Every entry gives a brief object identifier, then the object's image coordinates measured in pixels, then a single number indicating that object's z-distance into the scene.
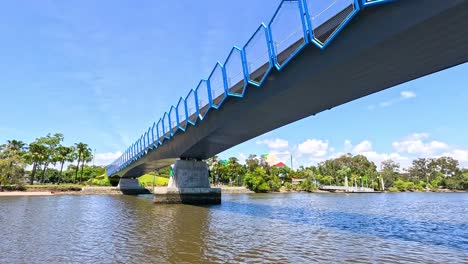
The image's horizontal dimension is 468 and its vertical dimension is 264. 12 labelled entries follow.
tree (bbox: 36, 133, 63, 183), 88.62
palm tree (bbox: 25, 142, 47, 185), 84.44
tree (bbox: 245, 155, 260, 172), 117.25
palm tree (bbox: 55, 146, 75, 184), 92.94
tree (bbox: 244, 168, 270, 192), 96.69
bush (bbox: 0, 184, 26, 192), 64.95
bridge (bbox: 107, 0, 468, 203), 10.53
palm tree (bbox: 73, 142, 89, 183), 98.06
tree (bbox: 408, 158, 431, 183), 183.88
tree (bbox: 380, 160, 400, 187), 154.12
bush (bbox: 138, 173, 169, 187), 105.36
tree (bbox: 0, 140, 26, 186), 64.56
